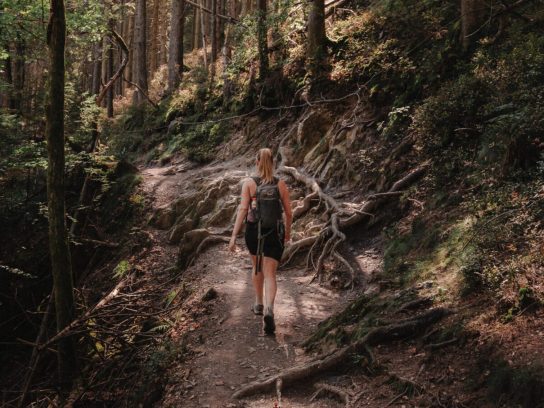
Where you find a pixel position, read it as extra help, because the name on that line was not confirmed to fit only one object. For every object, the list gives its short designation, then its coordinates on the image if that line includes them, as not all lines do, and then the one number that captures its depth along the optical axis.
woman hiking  5.95
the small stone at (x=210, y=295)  7.52
